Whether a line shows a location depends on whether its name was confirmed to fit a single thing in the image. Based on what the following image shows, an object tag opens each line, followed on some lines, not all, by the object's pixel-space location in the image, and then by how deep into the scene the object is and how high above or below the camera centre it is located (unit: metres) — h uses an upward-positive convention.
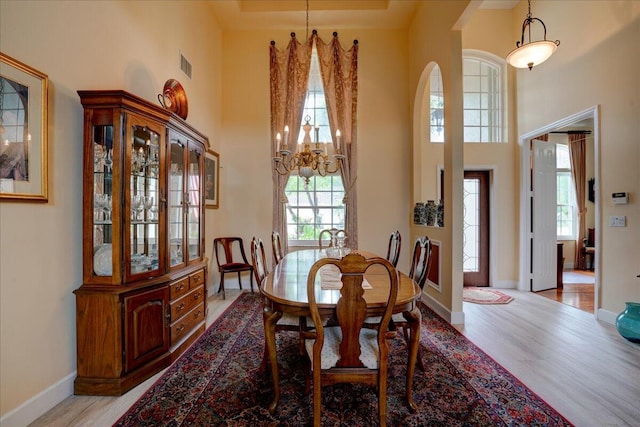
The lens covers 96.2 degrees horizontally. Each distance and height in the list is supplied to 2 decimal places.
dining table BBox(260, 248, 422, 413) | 1.59 -0.52
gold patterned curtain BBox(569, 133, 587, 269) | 6.59 +0.69
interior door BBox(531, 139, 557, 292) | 4.55 -0.12
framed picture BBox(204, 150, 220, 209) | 4.20 +0.49
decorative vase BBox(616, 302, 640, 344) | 2.68 -1.07
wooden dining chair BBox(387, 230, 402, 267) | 3.00 -0.41
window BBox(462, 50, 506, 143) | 4.79 +1.90
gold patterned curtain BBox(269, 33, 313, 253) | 4.67 +2.07
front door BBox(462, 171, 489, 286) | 4.80 -0.27
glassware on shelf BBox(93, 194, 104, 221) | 2.00 +0.04
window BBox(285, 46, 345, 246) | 4.84 +0.09
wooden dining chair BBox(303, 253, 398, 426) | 1.43 -0.72
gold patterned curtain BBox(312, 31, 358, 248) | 4.62 +1.78
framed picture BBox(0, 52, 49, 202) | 1.54 +0.46
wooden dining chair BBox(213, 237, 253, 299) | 4.18 -0.72
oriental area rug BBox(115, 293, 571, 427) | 1.69 -1.23
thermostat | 3.07 +0.14
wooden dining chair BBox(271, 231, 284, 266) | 2.92 -0.38
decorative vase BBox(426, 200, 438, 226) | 3.85 -0.03
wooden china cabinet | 1.94 -0.28
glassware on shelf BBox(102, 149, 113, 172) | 2.05 +0.37
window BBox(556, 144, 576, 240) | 6.83 +0.30
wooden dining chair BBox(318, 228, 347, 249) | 4.69 -0.49
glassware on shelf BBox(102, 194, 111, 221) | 2.04 +0.04
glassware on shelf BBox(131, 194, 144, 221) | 2.12 +0.04
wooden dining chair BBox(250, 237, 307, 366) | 2.03 -0.77
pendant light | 2.96 +1.68
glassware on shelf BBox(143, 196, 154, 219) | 2.28 +0.06
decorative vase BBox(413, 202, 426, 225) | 4.19 -0.03
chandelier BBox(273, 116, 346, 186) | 2.93 +0.53
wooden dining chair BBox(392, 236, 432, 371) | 2.12 -0.43
